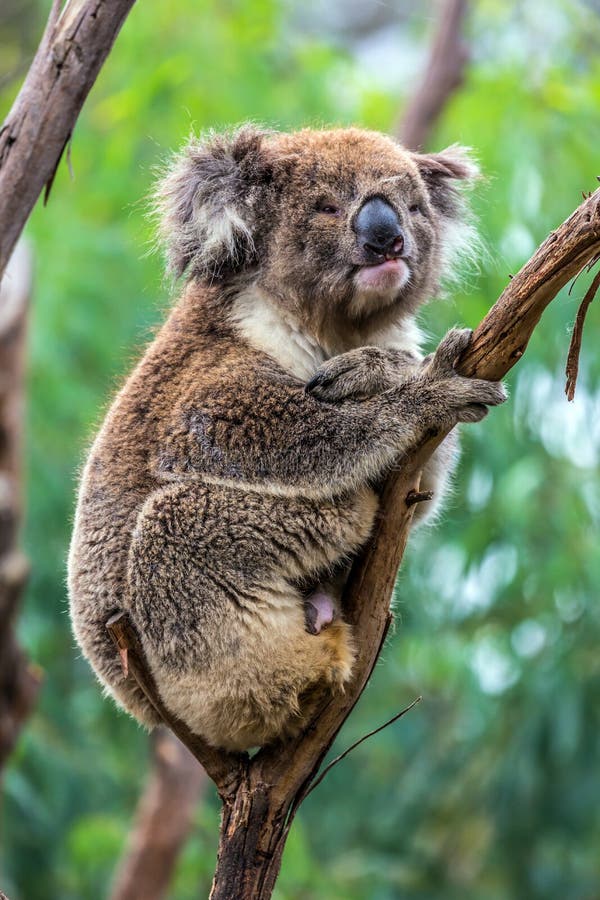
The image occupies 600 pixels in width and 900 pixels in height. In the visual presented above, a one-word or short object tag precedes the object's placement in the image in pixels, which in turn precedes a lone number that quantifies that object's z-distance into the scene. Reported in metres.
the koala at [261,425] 6.16
